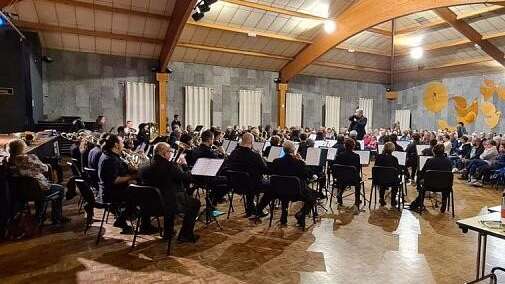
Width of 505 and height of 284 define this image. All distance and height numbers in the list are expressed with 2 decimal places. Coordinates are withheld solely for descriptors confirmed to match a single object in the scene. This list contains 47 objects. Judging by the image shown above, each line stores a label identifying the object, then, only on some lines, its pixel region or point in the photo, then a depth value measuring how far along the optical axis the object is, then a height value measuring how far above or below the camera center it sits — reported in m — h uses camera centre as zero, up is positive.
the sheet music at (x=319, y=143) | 9.29 -0.68
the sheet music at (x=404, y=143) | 9.79 -0.69
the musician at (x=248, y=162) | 5.25 -0.67
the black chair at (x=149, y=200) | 3.75 -0.91
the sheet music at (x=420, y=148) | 8.50 -0.72
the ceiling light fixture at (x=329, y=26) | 11.66 +2.95
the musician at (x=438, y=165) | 5.83 -0.76
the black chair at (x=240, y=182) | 5.16 -0.94
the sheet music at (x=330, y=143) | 9.30 -0.68
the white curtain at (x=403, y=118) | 17.55 -0.03
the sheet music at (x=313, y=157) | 6.25 -0.69
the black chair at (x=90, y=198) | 4.20 -0.99
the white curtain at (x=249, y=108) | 14.23 +0.31
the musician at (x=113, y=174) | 4.38 -0.71
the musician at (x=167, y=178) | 3.96 -0.69
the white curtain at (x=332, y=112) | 16.52 +0.22
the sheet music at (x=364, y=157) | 6.97 -0.77
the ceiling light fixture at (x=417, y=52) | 14.32 +2.63
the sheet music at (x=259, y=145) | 7.95 -0.65
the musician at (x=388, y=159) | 6.10 -0.70
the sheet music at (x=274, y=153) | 6.55 -0.66
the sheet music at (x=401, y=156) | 6.79 -0.73
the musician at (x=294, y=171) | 4.92 -0.74
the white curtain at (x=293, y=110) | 15.41 +0.28
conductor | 10.63 -0.21
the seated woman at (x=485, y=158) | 8.85 -0.99
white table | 2.62 -0.82
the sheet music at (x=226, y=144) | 7.89 -0.61
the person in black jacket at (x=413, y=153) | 8.23 -0.81
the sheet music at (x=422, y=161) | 6.31 -0.76
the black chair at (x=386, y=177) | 5.86 -0.97
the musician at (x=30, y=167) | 4.41 -0.65
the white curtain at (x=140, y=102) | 12.01 +0.43
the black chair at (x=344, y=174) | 5.86 -0.94
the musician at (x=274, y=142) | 6.76 -0.48
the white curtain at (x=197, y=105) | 13.09 +0.38
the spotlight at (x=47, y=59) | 10.69 +1.64
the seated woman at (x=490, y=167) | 8.50 -1.15
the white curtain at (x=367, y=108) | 17.55 +0.45
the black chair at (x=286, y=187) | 4.70 -0.92
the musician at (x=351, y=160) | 6.02 -0.72
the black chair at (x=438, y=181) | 5.62 -0.98
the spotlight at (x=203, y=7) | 8.26 +2.48
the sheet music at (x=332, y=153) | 7.10 -0.71
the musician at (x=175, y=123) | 10.60 -0.22
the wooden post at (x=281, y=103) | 15.02 +0.55
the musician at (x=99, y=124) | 10.16 -0.26
